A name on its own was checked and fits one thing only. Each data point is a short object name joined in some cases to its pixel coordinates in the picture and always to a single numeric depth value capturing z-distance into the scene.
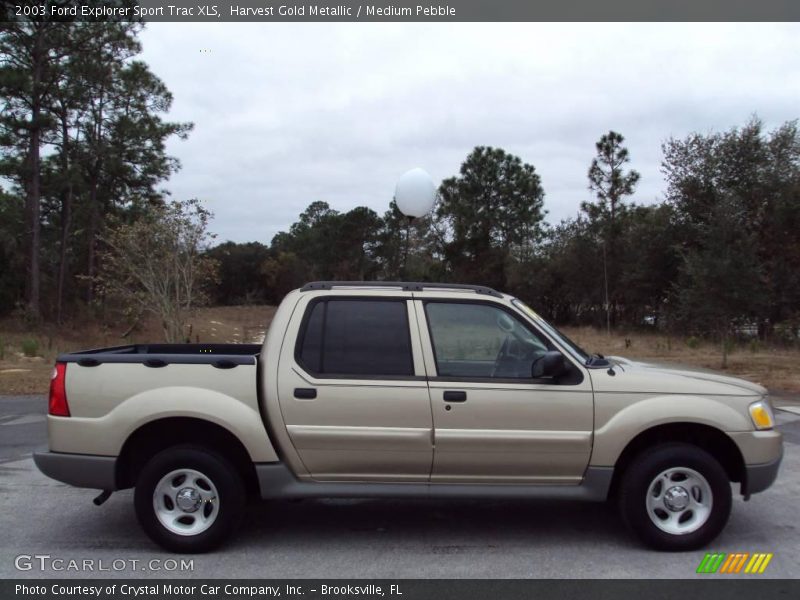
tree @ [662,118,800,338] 21.91
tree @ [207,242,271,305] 63.16
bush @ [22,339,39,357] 20.20
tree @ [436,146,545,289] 45.22
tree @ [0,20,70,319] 31.94
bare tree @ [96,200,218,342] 21.80
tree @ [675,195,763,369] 15.75
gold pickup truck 4.74
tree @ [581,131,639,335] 38.16
